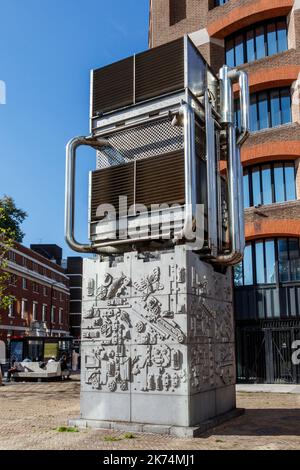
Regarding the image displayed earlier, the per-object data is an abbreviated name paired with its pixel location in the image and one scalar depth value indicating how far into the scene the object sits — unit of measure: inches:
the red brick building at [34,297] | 2113.7
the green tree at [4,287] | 1101.1
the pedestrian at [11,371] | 1221.6
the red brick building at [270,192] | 978.7
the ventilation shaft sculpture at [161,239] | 469.4
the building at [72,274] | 3501.5
